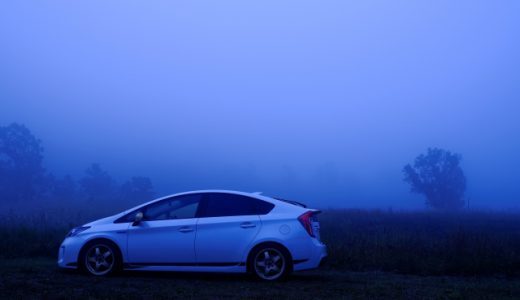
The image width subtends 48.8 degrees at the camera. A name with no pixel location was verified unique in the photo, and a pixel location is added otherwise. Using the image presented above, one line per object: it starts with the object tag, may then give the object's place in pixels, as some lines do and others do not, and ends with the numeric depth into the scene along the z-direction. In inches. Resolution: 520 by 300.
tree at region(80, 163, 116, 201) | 3193.9
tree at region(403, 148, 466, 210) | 3179.1
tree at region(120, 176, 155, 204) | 3181.6
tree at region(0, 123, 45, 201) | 2687.0
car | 397.7
